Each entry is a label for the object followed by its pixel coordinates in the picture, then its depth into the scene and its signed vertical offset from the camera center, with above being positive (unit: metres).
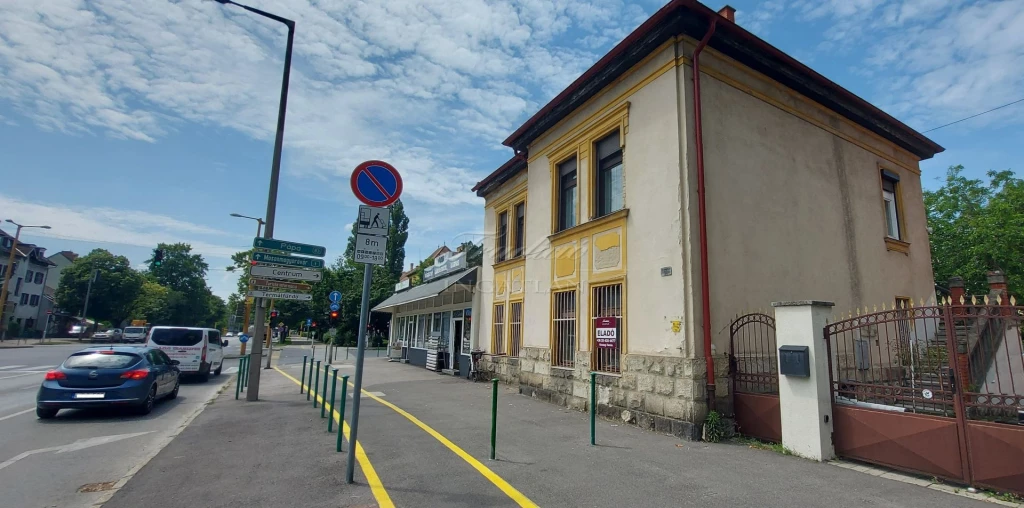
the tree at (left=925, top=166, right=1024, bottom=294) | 21.28 +5.64
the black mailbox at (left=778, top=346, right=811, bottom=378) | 6.43 -0.23
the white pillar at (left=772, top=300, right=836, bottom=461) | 6.27 -0.58
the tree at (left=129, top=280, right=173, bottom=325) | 65.00 +2.83
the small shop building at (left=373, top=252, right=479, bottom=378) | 17.25 +0.71
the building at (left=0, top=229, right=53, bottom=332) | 50.00 +4.49
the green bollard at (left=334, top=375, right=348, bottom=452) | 6.58 -1.04
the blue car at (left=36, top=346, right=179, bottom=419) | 8.88 -1.09
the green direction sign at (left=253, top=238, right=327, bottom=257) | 11.68 +2.00
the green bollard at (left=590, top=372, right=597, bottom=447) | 6.97 -0.91
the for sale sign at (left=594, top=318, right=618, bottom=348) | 8.59 +0.09
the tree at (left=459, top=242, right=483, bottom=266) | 20.55 +3.35
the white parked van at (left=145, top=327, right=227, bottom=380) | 14.82 -0.57
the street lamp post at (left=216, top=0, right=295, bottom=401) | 11.52 +3.09
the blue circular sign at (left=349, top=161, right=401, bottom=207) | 5.43 +1.67
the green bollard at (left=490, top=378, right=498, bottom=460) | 6.09 -0.99
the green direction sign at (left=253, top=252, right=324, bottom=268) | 11.66 +1.65
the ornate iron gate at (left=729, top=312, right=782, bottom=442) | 7.21 -0.57
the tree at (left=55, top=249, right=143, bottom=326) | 56.60 +4.40
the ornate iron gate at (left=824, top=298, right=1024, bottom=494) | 4.93 -0.80
